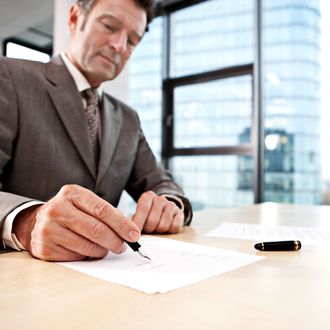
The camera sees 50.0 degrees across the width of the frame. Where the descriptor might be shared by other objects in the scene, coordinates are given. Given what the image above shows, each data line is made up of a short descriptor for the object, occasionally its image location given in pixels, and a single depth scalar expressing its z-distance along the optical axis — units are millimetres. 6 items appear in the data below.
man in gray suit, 474
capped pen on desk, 578
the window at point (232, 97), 2779
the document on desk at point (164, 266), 391
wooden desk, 284
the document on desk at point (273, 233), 697
